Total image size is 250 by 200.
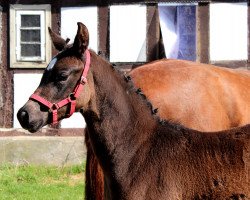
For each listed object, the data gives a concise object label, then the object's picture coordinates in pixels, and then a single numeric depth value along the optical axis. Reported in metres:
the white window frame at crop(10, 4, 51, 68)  15.60
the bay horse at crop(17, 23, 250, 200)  6.36
